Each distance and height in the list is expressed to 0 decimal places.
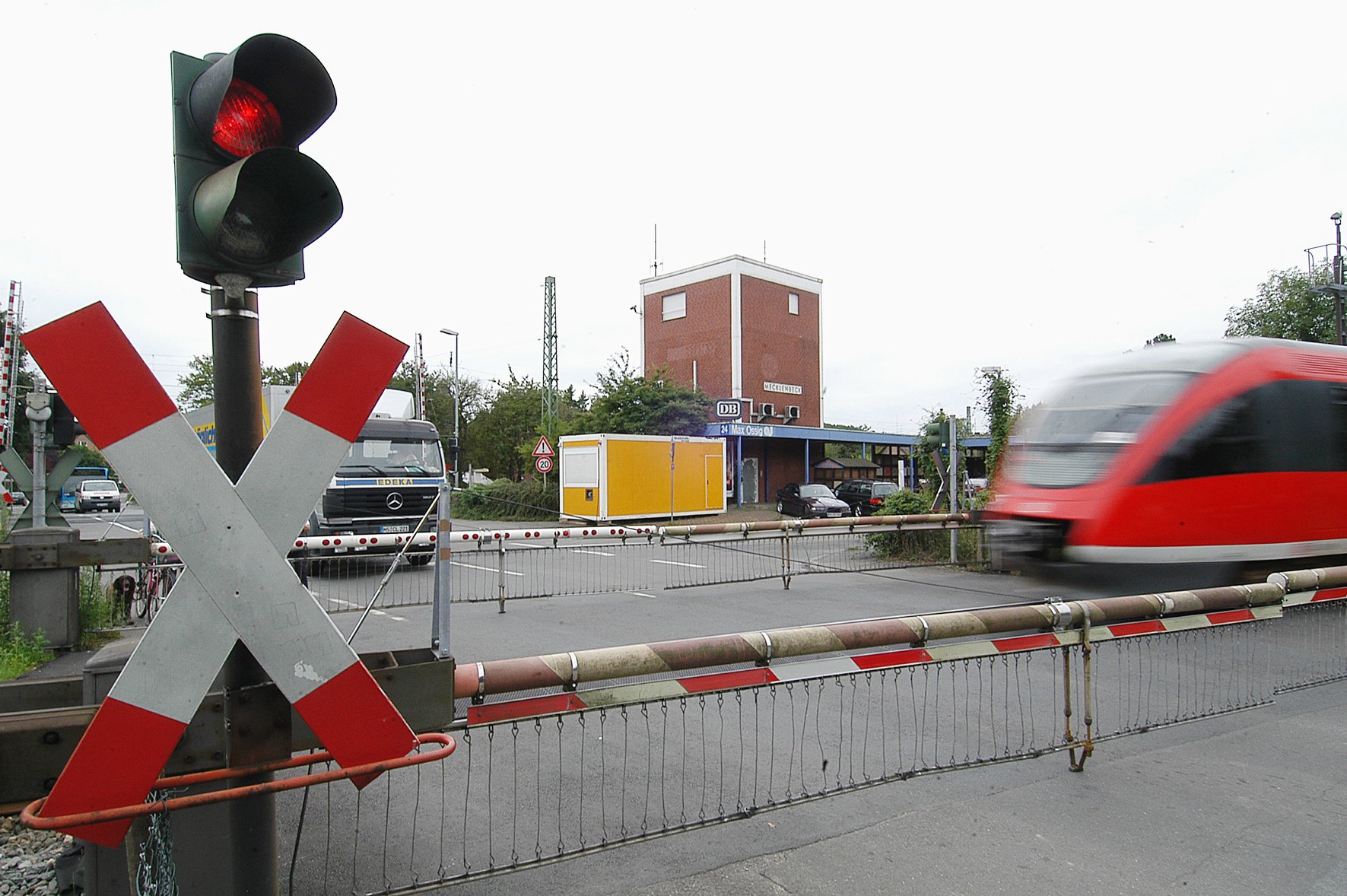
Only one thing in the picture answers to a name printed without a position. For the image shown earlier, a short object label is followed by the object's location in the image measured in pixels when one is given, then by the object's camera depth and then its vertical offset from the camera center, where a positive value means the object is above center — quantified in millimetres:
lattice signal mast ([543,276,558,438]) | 40375 +6243
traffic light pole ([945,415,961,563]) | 13867 -299
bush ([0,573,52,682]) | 6555 -1548
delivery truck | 14828 -223
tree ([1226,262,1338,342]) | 37469 +7238
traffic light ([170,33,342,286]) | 2111 +809
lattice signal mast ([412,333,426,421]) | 22328 +3567
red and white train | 9352 -142
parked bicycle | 9289 -1355
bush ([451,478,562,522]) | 33094 -1470
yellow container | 26469 -374
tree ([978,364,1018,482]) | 15938 +1093
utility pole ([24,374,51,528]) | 8070 +317
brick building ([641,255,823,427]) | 42031 +7036
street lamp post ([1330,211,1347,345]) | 25266 +6046
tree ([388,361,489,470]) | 50688 +4985
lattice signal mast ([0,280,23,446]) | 7823 +947
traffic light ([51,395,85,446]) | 8406 +481
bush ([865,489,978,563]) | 14977 -1563
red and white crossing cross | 1757 -208
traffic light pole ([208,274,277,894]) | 2084 +44
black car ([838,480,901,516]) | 29078 -1146
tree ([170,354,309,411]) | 63322 +7235
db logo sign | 36031 +2459
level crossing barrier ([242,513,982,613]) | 10977 -1828
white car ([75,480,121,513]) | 45884 -1577
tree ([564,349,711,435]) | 34812 +2520
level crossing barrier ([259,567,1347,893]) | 3359 -1776
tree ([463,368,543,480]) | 45219 +2245
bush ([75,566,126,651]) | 8305 -1563
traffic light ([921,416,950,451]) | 13969 +553
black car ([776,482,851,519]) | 28406 -1381
